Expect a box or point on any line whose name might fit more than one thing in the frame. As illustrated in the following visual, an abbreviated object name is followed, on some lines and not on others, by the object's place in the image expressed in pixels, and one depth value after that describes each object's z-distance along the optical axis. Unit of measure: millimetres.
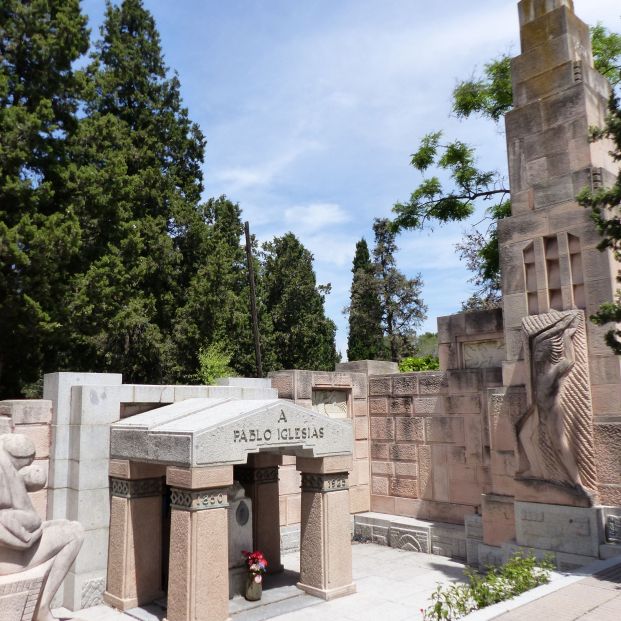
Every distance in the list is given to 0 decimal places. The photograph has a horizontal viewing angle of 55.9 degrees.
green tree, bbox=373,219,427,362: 38281
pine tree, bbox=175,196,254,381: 25281
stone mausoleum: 7629
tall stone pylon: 9266
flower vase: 8734
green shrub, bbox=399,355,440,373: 16984
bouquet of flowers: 8739
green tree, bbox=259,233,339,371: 35594
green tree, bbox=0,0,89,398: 17391
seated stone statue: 6438
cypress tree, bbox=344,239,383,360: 37938
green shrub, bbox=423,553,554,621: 6857
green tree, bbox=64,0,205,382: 20266
